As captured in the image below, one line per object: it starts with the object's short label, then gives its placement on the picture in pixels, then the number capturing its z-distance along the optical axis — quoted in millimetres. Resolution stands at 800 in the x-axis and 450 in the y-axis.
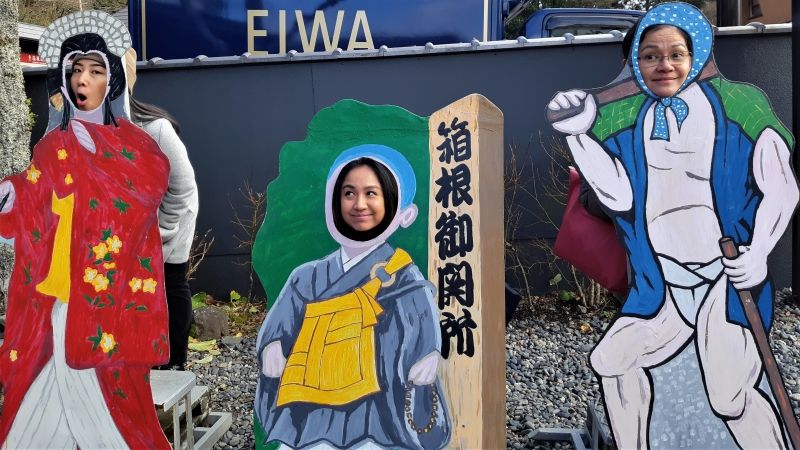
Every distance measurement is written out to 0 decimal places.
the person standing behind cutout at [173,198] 2359
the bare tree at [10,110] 3320
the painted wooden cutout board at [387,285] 1975
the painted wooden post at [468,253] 1969
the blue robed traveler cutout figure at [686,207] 1937
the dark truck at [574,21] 5789
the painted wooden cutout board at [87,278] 2225
